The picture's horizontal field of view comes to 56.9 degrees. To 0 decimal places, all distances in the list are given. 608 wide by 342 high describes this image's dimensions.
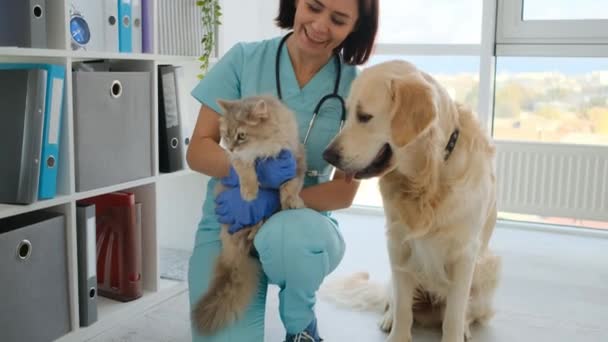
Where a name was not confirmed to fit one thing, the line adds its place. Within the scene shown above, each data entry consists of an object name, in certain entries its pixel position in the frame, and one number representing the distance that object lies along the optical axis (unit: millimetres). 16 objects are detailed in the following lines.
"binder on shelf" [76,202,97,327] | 1770
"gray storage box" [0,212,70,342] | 1518
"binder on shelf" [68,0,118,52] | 1775
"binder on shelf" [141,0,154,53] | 2029
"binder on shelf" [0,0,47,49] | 1535
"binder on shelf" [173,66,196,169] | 2170
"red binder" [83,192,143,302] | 2004
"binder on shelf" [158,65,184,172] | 2113
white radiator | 3193
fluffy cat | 1487
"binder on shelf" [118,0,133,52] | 1928
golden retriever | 1390
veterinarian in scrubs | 1493
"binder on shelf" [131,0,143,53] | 1981
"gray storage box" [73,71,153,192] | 1743
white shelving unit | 1649
